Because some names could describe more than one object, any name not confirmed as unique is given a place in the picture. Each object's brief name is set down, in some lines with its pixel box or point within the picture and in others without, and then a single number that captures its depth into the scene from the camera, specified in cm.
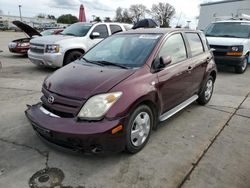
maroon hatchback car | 212
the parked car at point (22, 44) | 894
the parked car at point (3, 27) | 4363
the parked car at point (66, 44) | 598
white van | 660
